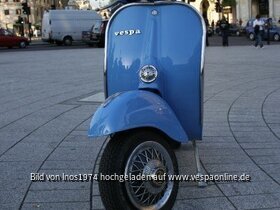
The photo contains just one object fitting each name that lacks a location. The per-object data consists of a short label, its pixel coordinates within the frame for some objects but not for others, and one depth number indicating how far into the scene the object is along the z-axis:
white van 28.24
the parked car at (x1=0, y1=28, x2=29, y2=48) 28.31
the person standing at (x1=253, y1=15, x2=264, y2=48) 18.85
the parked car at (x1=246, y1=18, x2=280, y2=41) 25.61
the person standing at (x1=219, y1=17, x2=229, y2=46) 20.54
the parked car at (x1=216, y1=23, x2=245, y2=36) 35.01
